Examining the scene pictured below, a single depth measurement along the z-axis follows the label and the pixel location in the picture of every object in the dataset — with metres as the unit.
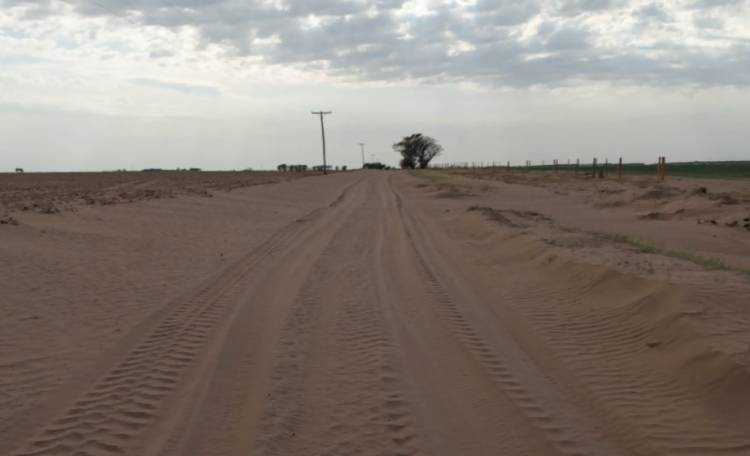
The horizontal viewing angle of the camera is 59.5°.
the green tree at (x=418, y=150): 166.25
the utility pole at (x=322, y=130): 87.08
